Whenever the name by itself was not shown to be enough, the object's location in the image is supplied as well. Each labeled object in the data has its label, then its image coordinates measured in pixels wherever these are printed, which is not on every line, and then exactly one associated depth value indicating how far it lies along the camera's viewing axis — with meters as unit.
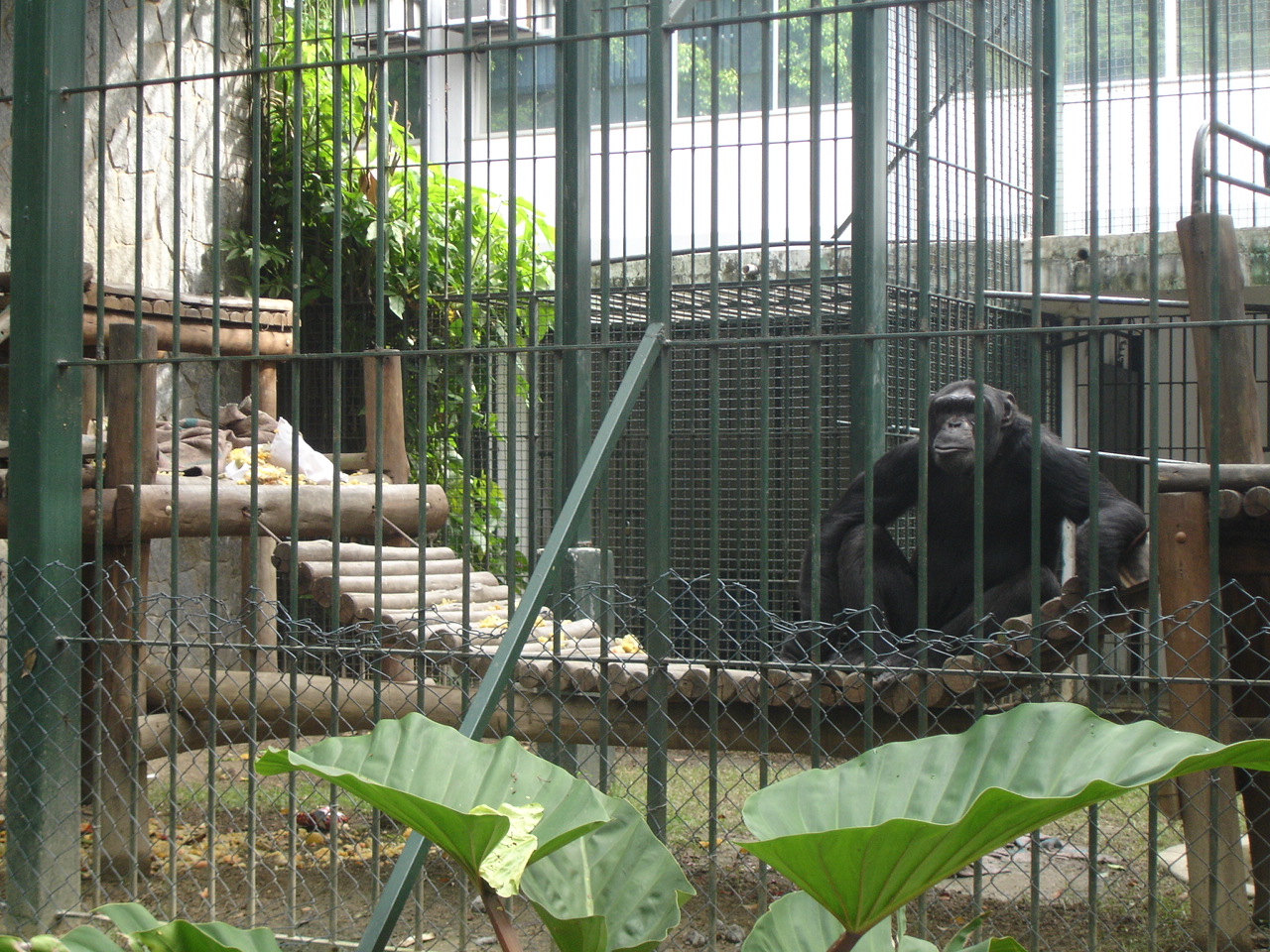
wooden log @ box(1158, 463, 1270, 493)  3.26
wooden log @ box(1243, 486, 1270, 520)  3.13
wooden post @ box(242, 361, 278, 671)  3.71
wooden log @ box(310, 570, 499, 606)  4.21
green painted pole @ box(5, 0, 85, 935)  3.95
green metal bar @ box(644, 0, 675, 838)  3.38
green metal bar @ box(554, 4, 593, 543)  4.40
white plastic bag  5.25
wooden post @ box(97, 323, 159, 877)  4.22
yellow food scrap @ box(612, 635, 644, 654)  4.35
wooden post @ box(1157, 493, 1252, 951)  3.13
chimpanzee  4.34
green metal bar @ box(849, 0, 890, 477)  4.71
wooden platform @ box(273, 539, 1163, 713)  3.26
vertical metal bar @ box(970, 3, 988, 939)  3.08
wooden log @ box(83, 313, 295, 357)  5.30
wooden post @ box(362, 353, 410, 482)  5.73
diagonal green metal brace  2.14
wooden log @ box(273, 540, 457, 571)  4.55
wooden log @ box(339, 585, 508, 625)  4.17
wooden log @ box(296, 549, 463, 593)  4.32
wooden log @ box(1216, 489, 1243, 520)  3.19
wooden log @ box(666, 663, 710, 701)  3.54
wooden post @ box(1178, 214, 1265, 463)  3.44
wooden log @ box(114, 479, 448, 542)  4.25
